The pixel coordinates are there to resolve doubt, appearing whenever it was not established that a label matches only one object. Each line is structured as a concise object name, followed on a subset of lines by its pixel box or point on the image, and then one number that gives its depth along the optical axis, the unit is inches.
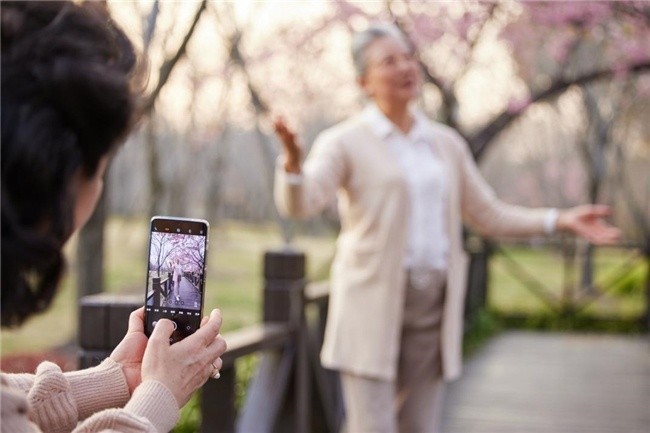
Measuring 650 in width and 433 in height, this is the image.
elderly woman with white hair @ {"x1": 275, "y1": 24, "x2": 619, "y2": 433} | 134.3
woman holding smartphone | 45.3
